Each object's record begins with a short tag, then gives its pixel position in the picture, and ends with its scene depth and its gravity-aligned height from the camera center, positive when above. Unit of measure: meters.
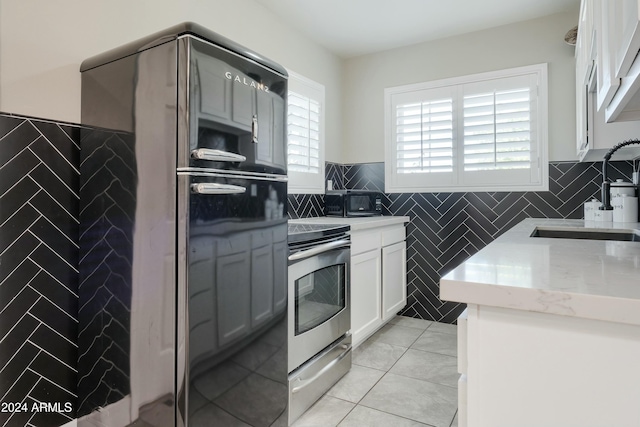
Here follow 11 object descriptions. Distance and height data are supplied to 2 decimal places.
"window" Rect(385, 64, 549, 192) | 2.99 +0.70
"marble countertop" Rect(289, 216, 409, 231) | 2.58 -0.06
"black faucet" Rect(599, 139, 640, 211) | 2.30 +0.10
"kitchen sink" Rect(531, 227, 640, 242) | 1.78 -0.12
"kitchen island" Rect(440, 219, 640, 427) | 0.61 -0.24
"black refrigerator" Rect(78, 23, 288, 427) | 1.29 -0.08
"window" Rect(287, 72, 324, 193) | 3.02 +0.67
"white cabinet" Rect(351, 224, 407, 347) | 2.58 -0.52
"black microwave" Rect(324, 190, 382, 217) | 3.30 +0.09
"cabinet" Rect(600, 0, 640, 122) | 0.71 +0.35
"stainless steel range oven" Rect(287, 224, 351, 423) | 1.87 -0.57
